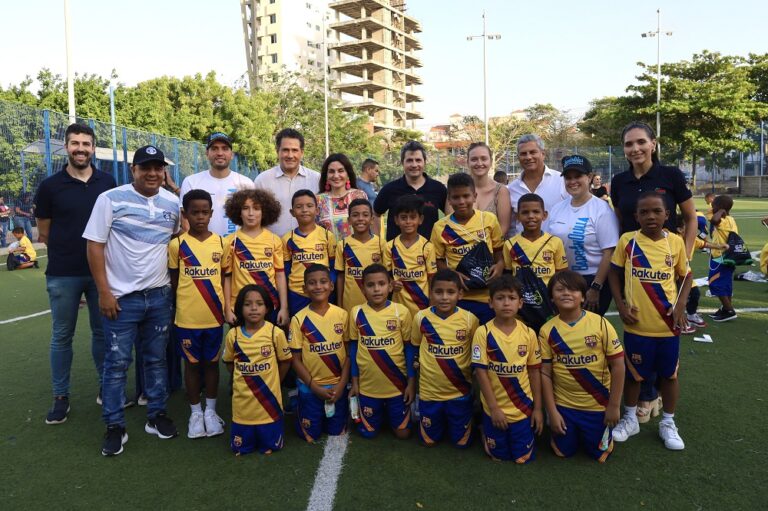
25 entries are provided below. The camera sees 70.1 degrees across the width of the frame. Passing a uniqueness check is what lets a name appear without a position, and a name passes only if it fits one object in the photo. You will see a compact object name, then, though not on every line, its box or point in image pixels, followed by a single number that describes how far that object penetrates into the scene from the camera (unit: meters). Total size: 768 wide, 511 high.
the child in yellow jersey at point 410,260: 4.04
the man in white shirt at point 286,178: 4.64
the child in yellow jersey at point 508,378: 3.40
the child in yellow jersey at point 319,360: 3.81
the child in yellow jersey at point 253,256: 4.03
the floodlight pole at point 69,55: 14.69
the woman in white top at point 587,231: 3.82
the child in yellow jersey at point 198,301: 3.85
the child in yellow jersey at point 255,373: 3.63
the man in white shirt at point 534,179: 4.29
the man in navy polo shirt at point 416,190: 4.52
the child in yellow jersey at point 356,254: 4.19
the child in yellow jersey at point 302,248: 4.24
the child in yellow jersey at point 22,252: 12.02
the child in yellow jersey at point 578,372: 3.38
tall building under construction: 62.75
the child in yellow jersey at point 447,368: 3.63
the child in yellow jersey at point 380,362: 3.82
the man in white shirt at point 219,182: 4.51
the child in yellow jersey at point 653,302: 3.54
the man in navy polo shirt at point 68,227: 4.01
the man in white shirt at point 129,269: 3.60
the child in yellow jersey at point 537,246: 3.77
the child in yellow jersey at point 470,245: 3.91
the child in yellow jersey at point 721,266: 6.75
